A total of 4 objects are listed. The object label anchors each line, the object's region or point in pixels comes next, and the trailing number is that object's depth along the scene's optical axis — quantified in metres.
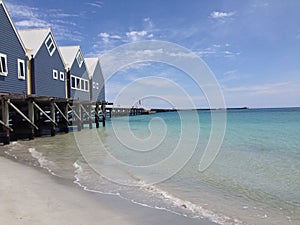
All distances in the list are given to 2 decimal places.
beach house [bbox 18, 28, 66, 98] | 15.90
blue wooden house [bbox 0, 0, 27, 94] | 13.01
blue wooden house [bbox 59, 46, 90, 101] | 21.50
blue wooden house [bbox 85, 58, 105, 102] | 27.17
